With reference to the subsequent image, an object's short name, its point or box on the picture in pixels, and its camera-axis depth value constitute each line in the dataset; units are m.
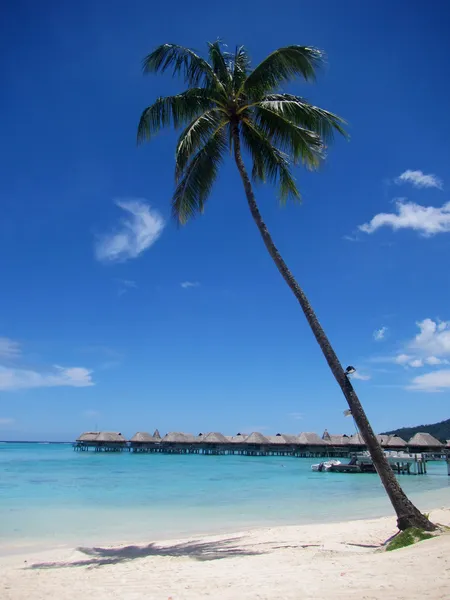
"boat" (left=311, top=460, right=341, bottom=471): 36.23
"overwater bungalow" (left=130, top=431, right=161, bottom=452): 70.31
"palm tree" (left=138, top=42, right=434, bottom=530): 9.50
